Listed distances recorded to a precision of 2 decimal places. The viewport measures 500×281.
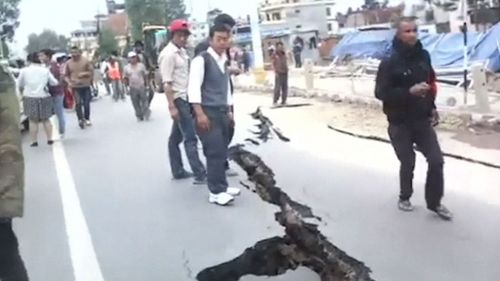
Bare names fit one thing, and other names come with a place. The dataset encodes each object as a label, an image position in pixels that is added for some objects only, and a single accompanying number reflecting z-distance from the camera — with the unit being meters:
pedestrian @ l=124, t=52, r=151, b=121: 15.90
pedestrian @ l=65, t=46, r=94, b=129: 14.28
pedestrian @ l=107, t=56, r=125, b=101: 25.11
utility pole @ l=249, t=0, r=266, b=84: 24.53
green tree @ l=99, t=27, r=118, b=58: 61.00
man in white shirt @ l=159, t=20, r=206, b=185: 7.82
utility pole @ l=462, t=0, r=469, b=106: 14.24
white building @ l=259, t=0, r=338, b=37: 80.69
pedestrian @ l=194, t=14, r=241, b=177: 6.60
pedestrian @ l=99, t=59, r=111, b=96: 27.74
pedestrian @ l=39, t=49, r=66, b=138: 12.73
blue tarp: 18.62
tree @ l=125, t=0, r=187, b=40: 48.35
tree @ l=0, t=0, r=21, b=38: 56.38
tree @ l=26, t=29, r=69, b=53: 73.70
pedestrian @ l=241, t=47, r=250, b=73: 40.83
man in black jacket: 5.92
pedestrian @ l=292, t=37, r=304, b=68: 44.67
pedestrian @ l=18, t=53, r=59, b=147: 12.10
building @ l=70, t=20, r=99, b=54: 100.50
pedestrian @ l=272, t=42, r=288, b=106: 18.22
